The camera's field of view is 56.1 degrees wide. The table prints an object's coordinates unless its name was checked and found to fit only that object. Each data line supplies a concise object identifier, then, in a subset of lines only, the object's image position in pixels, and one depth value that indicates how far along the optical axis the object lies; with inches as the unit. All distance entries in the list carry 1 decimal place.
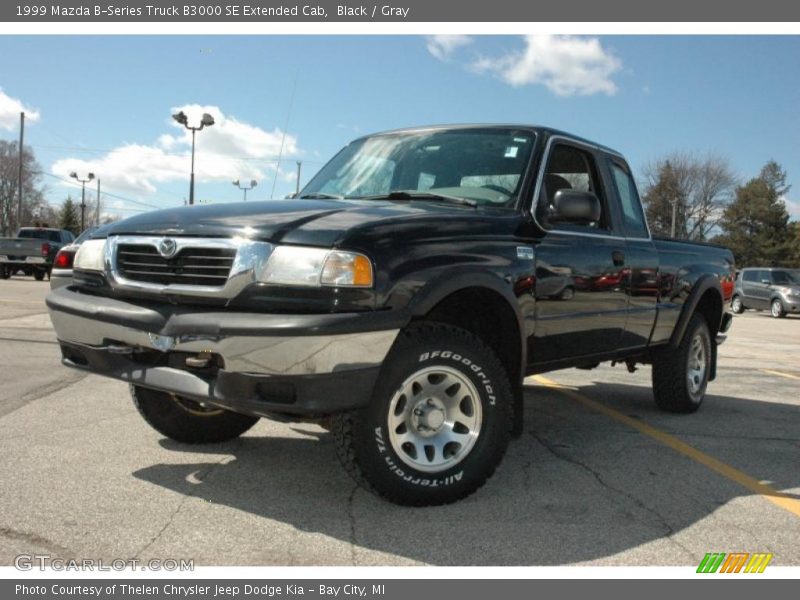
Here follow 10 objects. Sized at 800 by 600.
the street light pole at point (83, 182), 2269.9
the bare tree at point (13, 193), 3129.9
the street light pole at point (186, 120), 1000.9
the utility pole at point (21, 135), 1805.4
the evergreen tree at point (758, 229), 2896.2
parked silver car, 1017.5
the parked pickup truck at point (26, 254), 966.4
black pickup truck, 119.9
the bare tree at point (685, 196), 2689.5
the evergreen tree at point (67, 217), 3186.5
